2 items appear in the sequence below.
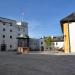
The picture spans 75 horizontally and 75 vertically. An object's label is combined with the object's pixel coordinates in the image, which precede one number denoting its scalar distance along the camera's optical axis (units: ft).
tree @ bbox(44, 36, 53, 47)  101.35
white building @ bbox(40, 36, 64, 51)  118.33
